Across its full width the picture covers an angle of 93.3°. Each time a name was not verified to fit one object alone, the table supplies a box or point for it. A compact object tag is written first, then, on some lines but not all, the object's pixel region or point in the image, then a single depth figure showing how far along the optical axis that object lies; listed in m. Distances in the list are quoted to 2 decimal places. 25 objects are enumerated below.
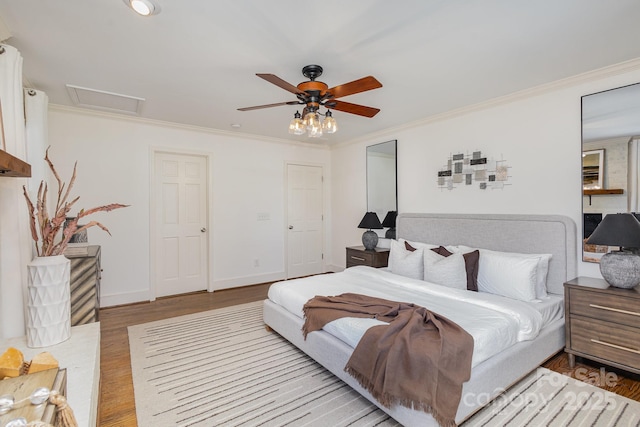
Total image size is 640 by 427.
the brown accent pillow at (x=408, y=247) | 3.72
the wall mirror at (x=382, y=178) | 4.57
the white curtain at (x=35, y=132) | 2.65
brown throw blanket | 1.59
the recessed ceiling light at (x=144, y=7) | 1.77
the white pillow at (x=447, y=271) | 2.93
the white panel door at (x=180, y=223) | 4.37
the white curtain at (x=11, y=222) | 1.92
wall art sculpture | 3.37
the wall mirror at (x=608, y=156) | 2.54
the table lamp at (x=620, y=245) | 2.23
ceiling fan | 2.14
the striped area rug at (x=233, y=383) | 1.89
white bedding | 2.00
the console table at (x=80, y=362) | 1.37
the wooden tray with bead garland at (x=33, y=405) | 1.01
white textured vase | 1.75
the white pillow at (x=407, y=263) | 3.34
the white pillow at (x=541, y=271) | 2.70
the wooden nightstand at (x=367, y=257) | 4.29
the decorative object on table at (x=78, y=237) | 3.24
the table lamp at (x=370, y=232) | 4.53
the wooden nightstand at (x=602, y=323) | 2.14
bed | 1.87
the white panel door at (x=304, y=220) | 5.50
